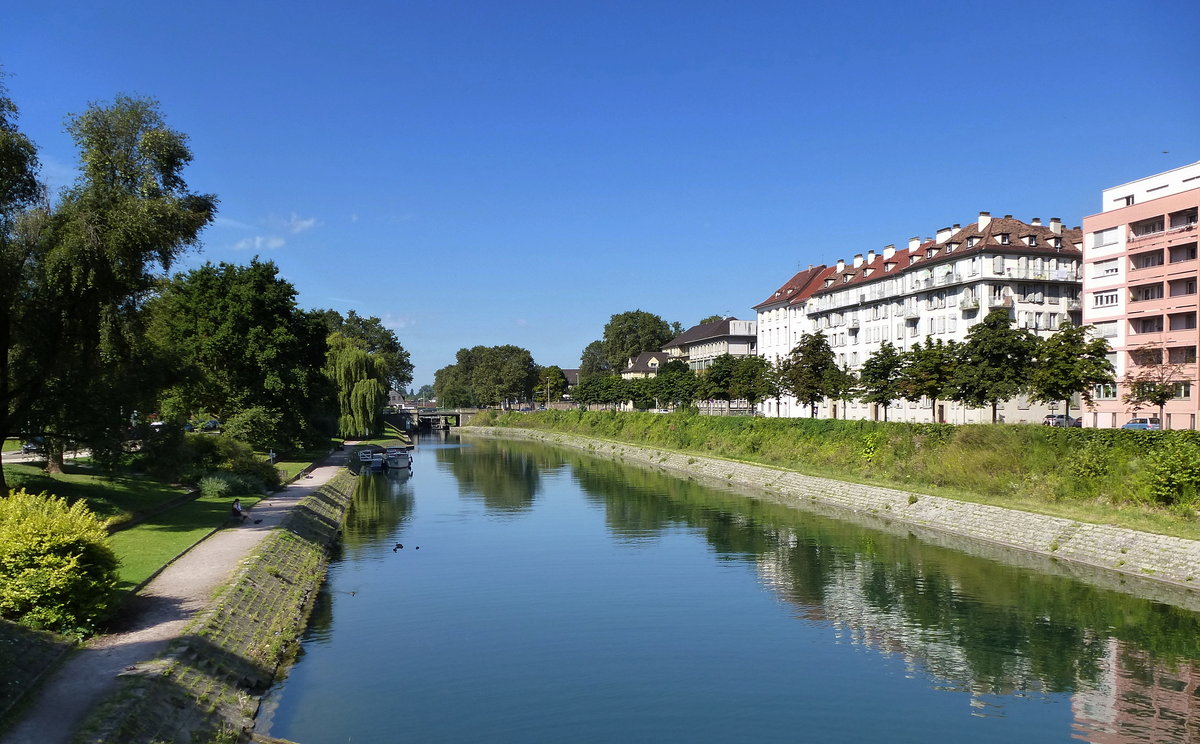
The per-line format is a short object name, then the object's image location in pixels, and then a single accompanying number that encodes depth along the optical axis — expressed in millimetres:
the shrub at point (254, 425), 56562
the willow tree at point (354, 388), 100312
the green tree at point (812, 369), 71125
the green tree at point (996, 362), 46719
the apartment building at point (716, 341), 141125
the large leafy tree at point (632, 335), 191125
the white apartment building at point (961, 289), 76188
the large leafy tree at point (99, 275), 28391
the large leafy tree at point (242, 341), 60969
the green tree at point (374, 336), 166250
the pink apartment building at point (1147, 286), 58625
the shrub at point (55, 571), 16812
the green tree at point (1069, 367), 43156
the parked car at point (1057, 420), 66438
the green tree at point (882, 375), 59438
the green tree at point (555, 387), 198375
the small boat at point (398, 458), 79500
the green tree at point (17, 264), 27422
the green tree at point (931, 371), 53000
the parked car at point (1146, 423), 58494
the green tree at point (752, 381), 82875
